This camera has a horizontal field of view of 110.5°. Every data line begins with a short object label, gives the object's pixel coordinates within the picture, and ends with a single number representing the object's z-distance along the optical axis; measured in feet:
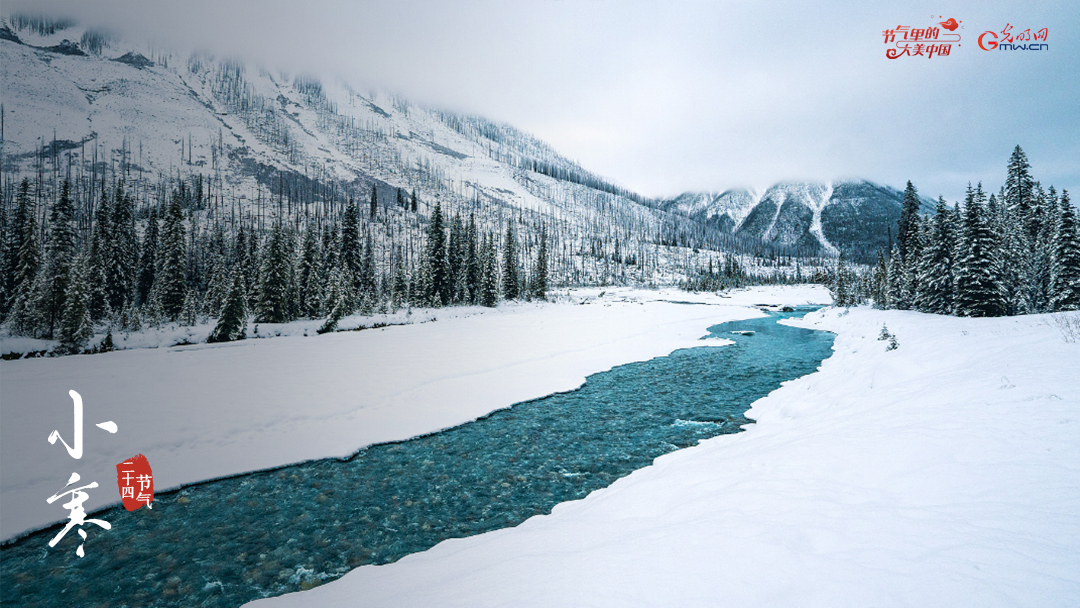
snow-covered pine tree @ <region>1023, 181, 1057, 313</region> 98.04
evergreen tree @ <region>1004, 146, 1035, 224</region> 125.80
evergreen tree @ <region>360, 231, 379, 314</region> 143.54
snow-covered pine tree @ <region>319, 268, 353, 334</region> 116.11
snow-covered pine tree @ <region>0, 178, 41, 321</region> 103.96
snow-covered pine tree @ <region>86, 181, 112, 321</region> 108.58
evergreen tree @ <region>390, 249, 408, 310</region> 159.74
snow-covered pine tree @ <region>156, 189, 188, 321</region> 128.06
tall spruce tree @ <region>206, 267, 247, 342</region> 91.45
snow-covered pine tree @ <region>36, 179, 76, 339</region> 78.95
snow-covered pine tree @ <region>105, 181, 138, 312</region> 131.44
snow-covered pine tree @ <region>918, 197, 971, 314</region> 104.73
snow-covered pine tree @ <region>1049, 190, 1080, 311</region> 83.66
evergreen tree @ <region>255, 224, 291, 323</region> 116.16
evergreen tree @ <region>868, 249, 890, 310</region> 146.09
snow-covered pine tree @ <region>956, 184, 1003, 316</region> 91.30
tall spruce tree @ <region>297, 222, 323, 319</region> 133.90
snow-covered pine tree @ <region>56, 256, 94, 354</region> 75.31
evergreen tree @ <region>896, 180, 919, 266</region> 142.10
